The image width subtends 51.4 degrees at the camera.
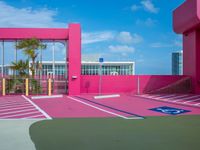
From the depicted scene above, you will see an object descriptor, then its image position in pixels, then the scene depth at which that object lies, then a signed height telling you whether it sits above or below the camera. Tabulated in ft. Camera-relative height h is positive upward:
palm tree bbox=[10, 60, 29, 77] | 54.07 +2.14
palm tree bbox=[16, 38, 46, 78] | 53.50 +7.30
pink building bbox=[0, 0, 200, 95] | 51.36 +1.25
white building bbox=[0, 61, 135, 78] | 113.38 +4.91
